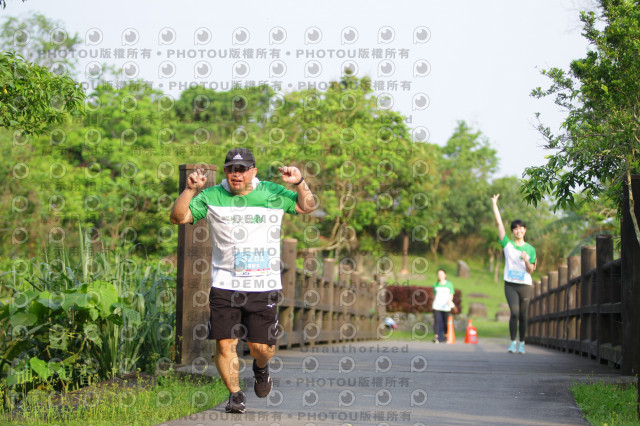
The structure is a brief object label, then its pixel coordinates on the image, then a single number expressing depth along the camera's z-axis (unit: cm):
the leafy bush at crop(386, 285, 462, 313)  3841
